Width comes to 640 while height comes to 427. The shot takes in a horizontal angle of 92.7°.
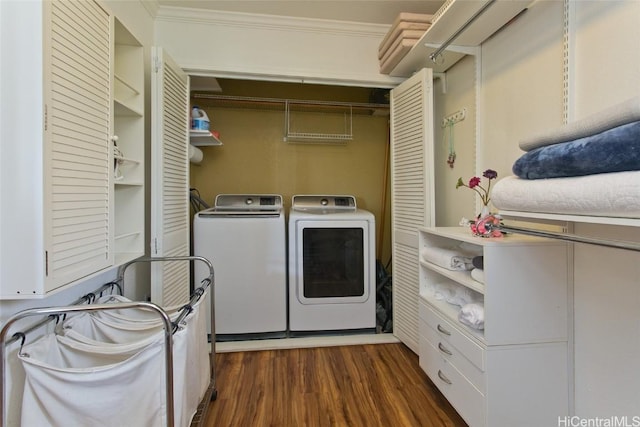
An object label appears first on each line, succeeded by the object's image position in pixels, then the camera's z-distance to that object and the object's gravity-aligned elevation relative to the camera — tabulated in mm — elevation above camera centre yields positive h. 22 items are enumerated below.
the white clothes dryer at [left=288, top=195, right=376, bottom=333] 2436 -488
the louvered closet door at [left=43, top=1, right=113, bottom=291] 988 +258
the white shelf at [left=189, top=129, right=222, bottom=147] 2348 +606
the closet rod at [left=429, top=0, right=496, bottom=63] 1421 +967
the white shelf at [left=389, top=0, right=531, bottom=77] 1485 +1018
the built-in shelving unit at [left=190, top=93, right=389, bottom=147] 2825 +1012
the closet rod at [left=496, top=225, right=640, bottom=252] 764 -80
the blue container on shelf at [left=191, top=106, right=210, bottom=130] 2348 +715
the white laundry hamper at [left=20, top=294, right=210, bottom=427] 947 -557
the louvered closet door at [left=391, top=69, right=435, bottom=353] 2008 +185
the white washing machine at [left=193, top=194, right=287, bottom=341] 2363 -443
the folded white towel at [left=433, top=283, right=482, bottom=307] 1618 -463
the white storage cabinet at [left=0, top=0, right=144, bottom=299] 933 +225
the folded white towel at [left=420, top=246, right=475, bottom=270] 1615 -252
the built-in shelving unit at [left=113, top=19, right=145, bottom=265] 1648 +358
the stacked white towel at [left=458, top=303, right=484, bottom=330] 1329 -463
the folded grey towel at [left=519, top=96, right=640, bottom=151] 732 +240
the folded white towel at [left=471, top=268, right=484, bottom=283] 1370 -288
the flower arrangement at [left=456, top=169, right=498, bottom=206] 1573 +147
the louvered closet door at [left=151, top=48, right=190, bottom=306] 1741 +207
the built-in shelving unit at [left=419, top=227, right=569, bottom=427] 1264 -528
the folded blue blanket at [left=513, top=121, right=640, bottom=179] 727 +153
